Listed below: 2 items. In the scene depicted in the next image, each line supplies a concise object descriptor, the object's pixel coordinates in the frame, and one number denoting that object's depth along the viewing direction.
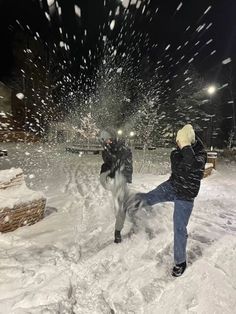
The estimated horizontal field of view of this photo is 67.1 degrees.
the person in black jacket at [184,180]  2.33
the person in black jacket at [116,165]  3.21
